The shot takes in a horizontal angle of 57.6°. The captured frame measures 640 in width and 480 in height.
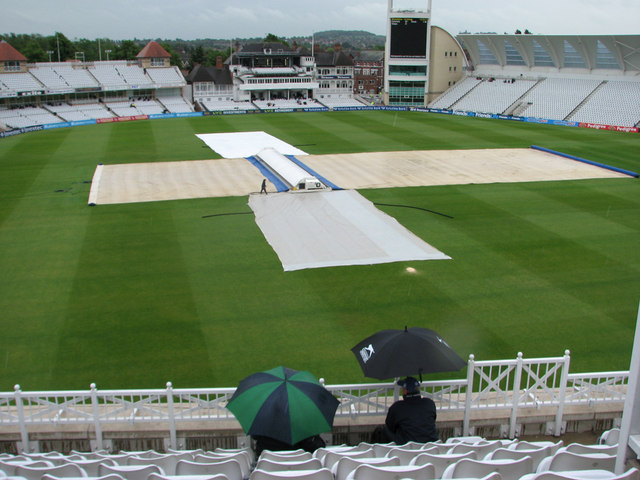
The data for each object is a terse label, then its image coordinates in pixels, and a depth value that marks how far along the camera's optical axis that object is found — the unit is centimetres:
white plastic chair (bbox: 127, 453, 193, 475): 657
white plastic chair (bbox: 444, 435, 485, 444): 757
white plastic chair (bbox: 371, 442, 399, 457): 684
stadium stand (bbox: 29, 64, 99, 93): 6106
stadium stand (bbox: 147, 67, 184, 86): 6938
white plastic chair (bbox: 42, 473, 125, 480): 547
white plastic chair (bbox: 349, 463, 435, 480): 550
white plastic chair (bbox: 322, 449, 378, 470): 636
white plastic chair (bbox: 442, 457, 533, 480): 566
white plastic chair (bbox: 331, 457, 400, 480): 587
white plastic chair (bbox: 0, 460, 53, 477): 597
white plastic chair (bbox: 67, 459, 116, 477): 629
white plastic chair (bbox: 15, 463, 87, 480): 585
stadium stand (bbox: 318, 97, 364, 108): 7100
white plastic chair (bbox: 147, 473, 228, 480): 549
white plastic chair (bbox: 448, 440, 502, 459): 664
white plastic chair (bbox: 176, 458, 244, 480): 614
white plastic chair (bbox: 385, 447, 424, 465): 651
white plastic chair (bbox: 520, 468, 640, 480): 491
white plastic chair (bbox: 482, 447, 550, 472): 623
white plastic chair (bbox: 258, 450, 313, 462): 642
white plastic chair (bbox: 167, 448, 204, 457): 719
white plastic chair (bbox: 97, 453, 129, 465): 680
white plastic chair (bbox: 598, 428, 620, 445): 702
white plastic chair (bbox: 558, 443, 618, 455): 616
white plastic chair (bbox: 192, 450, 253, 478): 654
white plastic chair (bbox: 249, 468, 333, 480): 545
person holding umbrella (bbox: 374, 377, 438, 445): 754
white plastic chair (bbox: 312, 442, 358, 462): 682
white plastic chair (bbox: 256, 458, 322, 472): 597
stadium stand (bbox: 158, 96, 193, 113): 6650
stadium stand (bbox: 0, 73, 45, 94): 5618
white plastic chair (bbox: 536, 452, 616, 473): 568
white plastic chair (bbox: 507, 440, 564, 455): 676
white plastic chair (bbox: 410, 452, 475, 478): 602
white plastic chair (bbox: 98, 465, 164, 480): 584
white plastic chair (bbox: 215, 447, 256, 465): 735
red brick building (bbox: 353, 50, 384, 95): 11625
